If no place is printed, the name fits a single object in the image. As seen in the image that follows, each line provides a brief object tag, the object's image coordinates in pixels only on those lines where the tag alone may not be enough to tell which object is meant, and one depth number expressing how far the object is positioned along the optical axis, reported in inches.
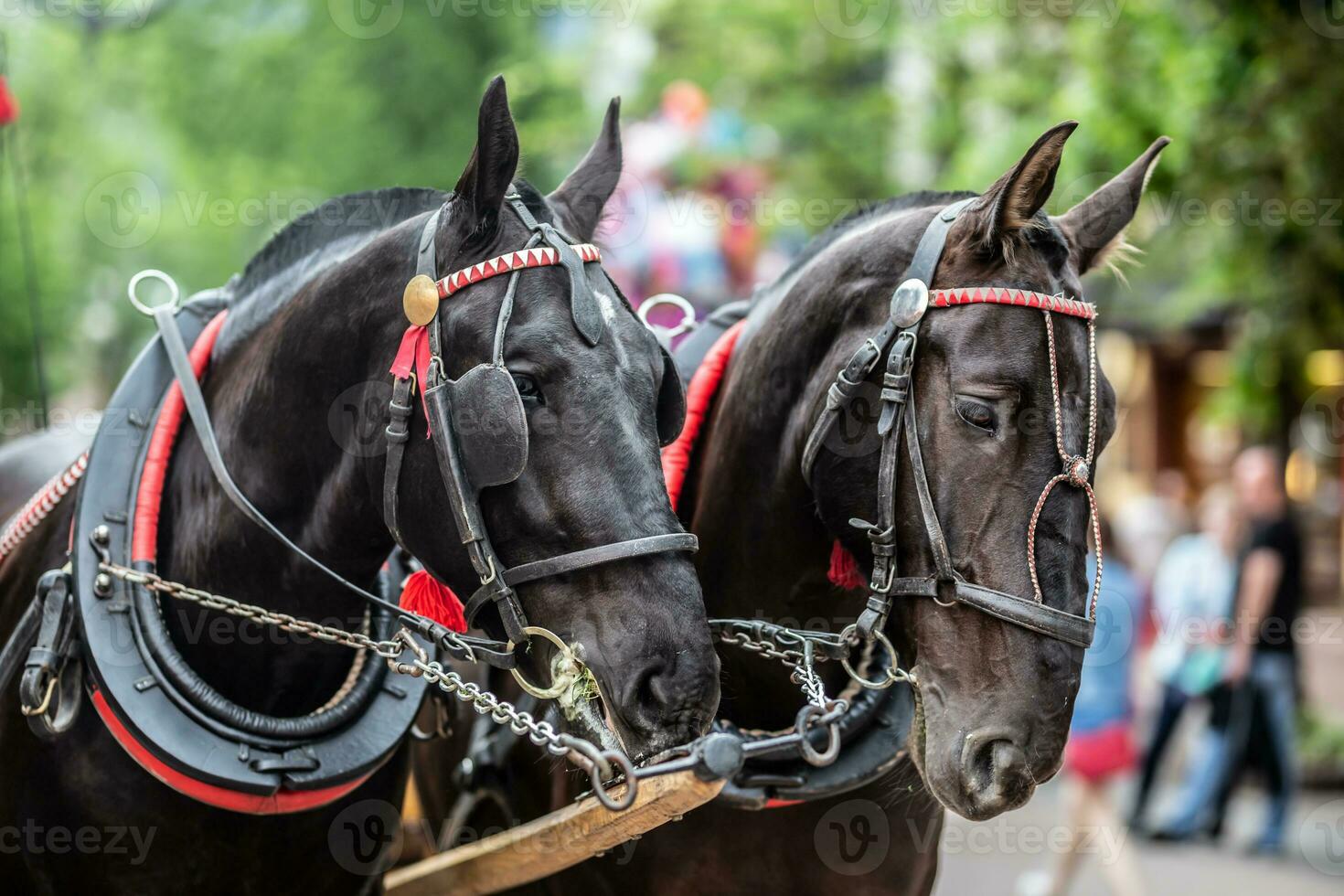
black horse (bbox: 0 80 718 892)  163.2
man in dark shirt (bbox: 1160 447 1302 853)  591.8
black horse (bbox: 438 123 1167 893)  171.8
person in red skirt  478.9
